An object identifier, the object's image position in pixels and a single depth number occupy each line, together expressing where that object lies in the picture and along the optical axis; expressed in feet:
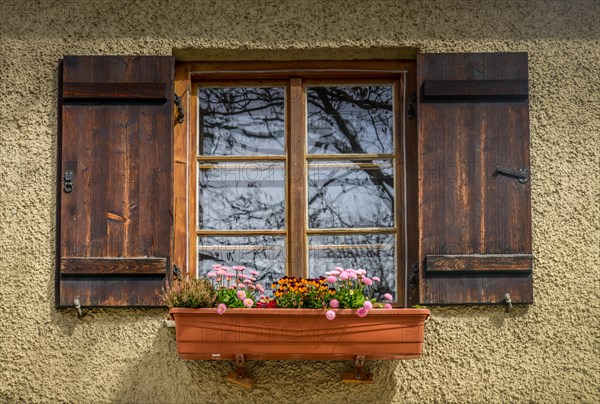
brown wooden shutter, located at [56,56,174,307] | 16.42
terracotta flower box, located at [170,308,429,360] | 15.19
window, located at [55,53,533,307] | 16.52
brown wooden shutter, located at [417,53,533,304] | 16.43
